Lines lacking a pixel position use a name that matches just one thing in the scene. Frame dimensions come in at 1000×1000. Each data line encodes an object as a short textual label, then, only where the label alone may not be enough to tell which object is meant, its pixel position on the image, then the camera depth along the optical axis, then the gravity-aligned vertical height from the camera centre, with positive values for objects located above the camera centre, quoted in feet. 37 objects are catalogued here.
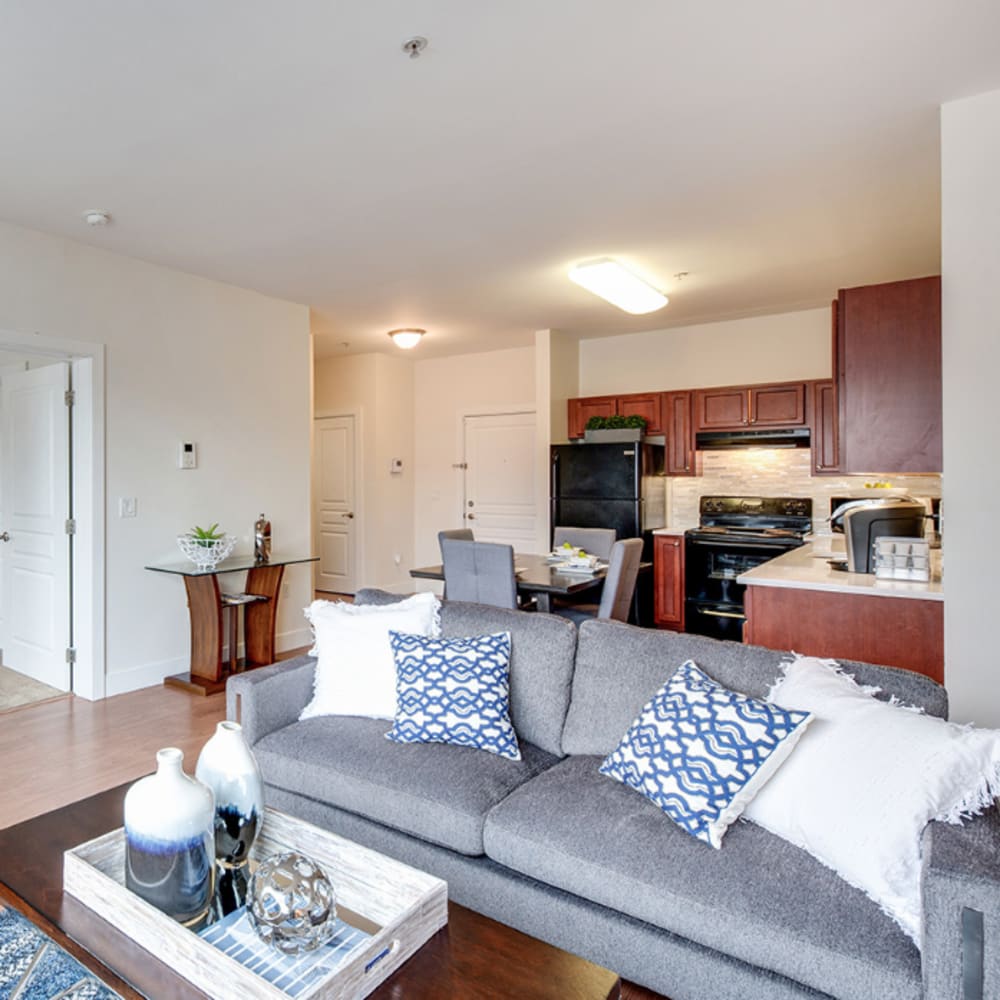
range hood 17.17 +1.46
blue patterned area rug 3.48 -2.59
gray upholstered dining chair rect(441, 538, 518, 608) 11.50 -1.39
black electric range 16.94 -1.52
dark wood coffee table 3.56 -2.64
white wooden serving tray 3.44 -2.48
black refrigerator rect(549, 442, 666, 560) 17.93 +0.16
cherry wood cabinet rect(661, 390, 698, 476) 18.71 +1.67
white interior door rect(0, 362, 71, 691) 13.02 -0.56
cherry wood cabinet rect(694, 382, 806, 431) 17.17 +2.31
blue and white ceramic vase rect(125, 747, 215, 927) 3.93 -2.06
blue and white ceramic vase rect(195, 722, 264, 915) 4.33 -1.98
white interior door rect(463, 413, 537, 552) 22.08 +0.52
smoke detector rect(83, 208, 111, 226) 10.75 +4.56
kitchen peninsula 9.23 -1.80
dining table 11.42 -1.53
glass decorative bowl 12.99 -1.09
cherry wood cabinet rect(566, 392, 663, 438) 19.25 +2.54
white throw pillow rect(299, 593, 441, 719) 7.44 -1.82
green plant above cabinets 19.07 +2.05
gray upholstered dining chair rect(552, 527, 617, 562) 15.35 -1.07
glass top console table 13.14 -2.48
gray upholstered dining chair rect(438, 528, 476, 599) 14.20 -0.91
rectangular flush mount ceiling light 13.48 +4.46
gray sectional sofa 3.91 -2.61
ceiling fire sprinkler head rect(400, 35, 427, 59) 6.64 +4.53
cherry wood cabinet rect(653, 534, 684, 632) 17.80 -2.38
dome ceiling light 18.92 +4.50
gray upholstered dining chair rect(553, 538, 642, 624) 11.57 -1.55
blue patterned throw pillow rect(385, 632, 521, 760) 6.62 -2.04
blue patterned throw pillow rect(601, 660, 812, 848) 4.97 -2.03
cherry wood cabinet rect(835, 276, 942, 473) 9.17 +1.65
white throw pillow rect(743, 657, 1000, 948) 4.24 -2.00
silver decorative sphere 3.72 -2.30
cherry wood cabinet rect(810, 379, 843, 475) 16.70 +1.65
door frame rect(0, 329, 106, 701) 12.49 -0.20
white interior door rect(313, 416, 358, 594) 22.86 -0.36
